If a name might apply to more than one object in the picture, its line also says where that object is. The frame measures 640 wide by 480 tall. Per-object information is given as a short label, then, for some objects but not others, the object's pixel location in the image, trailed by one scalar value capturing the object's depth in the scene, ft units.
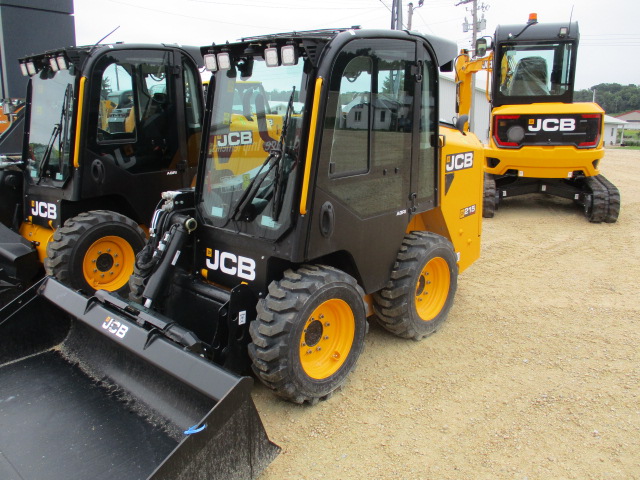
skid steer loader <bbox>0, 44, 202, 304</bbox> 15.17
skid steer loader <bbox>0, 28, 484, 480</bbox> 8.70
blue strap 7.10
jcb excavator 25.45
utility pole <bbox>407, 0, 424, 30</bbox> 86.09
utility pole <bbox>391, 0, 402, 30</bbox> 52.69
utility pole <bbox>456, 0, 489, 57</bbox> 88.94
